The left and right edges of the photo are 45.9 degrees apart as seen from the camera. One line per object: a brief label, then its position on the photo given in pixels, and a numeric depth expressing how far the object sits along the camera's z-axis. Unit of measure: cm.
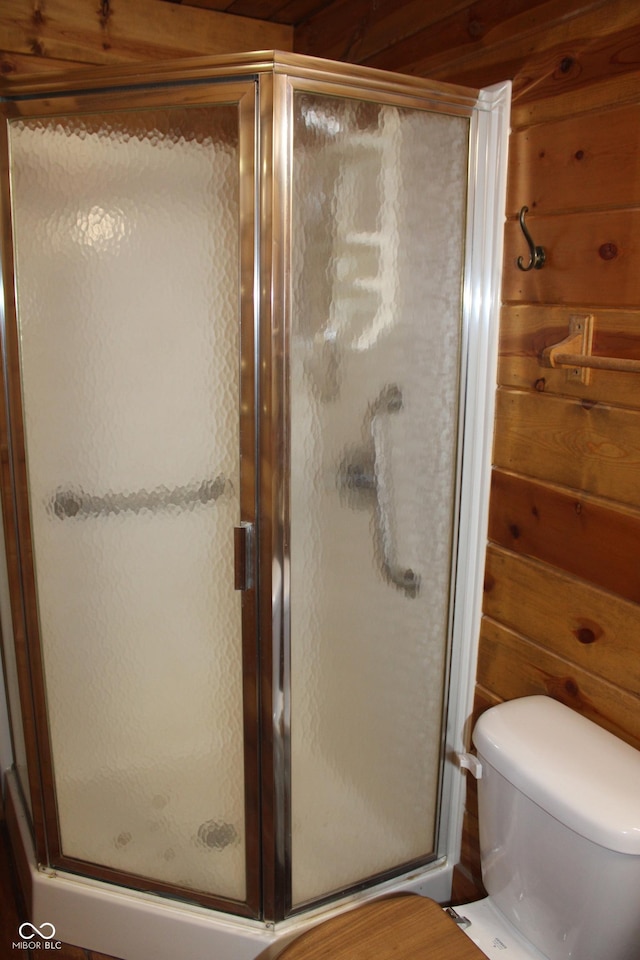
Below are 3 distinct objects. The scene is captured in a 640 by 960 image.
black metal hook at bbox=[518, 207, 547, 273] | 140
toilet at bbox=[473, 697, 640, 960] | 114
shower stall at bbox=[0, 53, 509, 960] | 132
